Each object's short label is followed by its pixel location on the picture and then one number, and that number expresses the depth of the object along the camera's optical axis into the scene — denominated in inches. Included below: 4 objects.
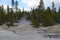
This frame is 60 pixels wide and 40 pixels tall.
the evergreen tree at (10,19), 752.3
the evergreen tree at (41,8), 954.8
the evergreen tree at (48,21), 750.5
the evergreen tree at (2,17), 825.8
